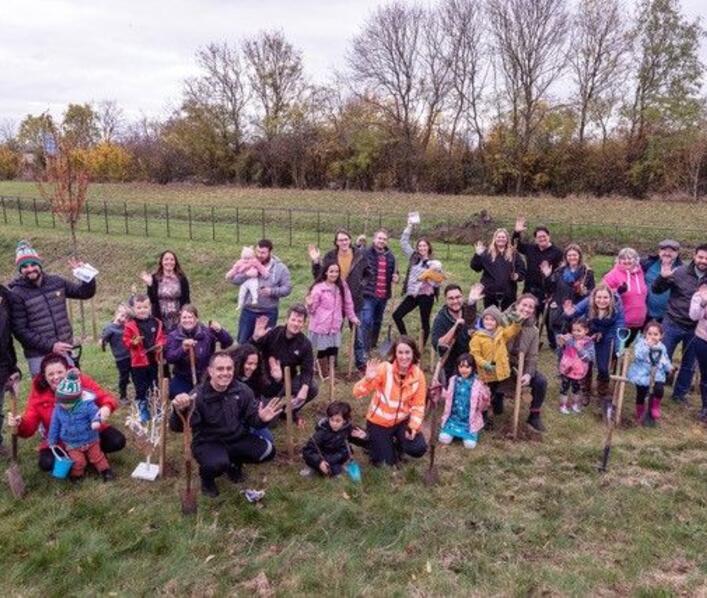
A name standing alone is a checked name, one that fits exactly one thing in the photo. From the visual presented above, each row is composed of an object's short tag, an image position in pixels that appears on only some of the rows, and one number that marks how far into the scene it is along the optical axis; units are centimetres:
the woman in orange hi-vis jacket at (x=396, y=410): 571
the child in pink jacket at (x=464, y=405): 629
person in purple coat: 629
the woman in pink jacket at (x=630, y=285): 746
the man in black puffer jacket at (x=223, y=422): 504
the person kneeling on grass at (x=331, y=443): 555
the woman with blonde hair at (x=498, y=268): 841
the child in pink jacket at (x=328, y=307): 742
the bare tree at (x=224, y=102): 3975
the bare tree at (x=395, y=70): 3550
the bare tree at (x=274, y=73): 4025
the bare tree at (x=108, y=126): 5751
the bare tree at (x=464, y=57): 3406
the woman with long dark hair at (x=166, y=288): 722
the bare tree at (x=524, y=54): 3122
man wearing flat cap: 755
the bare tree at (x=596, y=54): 2992
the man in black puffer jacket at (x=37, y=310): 588
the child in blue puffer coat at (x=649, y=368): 680
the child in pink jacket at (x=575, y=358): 711
